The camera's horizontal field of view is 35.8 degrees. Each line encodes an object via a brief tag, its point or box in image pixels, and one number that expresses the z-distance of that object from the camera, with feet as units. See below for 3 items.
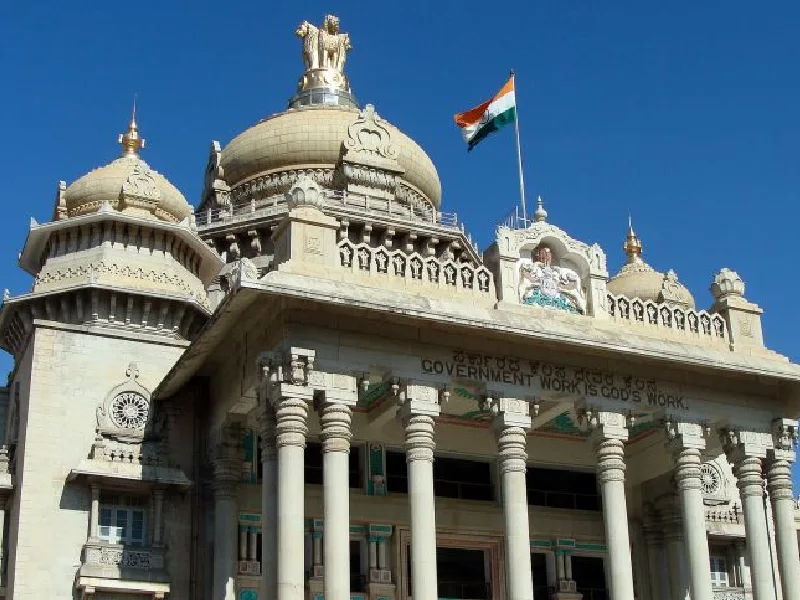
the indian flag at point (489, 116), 107.76
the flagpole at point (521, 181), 101.24
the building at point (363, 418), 82.43
